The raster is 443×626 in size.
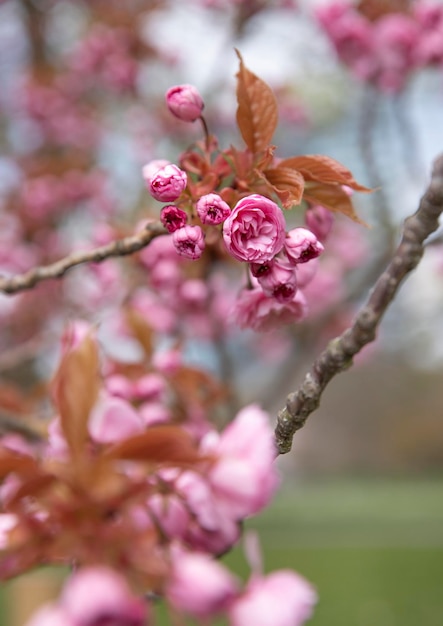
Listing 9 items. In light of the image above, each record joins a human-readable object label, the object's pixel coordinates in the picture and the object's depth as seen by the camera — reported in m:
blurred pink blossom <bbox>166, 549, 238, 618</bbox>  0.50
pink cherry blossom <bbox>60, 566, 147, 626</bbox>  0.49
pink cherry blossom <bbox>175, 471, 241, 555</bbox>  0.54
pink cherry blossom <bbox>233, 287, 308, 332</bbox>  0.64
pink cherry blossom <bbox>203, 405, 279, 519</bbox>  0.52
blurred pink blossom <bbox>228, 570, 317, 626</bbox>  0.51
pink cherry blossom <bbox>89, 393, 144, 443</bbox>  0.57
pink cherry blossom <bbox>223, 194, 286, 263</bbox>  0.59
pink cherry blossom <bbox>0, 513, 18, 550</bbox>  0.54
